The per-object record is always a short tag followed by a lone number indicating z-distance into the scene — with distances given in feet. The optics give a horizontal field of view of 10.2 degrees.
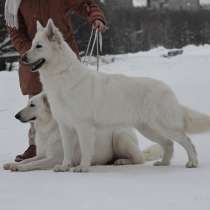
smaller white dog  35.25
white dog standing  33.11
